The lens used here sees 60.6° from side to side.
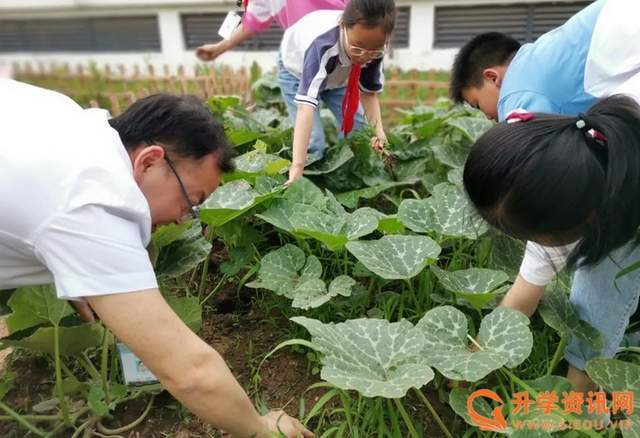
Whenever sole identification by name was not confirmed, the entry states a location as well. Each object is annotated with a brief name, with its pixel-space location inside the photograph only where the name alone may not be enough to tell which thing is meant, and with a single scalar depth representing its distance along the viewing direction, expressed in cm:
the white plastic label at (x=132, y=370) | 130
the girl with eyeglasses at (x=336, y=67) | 184
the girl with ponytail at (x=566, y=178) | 96
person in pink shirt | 230
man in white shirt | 88
